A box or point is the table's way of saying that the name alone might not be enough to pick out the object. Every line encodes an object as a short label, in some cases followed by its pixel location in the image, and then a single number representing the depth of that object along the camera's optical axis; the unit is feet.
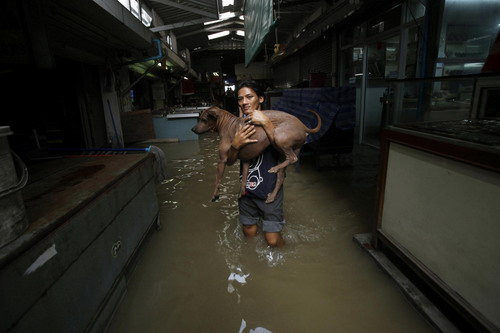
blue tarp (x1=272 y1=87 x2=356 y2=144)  16.61
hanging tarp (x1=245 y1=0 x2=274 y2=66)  10.71
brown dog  7.86
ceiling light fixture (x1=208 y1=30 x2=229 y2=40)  53.48
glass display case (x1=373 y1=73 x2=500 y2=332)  5.01
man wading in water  7.80
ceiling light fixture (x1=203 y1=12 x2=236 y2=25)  40.96
